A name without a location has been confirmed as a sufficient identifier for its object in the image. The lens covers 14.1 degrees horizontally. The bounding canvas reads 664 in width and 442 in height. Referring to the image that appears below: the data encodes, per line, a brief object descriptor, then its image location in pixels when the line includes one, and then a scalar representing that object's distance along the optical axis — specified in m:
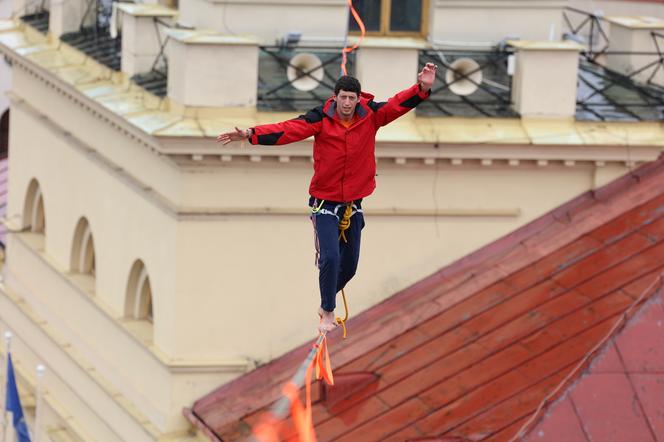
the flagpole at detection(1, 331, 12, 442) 42.47
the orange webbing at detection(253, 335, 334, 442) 25.26
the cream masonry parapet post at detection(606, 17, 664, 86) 38.22
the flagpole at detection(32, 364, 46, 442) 40.89
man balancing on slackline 24.98
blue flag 41.91
